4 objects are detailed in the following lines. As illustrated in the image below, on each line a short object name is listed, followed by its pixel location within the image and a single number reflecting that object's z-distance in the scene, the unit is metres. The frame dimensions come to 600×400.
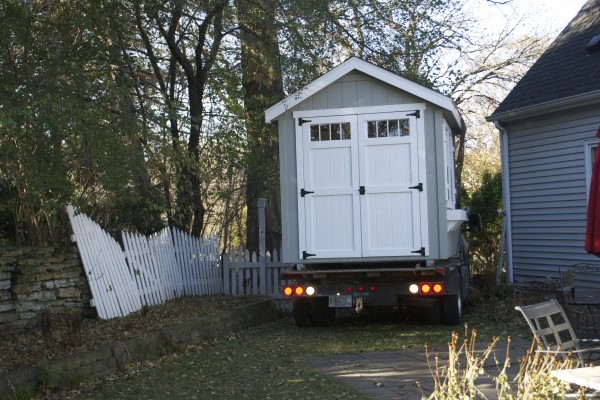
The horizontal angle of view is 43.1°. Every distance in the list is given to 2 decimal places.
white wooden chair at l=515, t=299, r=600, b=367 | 5.56
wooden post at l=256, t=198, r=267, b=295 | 13.51
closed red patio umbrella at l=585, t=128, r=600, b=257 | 6.46
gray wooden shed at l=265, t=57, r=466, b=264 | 10.49
